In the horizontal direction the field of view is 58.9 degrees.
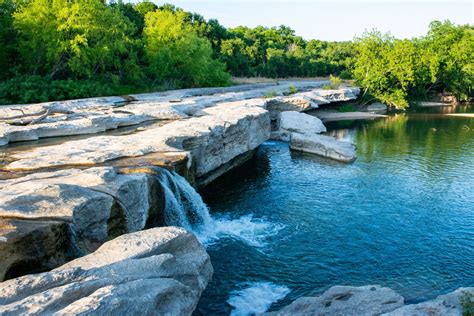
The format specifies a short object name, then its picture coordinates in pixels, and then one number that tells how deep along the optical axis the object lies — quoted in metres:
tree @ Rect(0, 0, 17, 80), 28.91
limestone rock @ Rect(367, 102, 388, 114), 50.53
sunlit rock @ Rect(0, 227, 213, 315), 5.34
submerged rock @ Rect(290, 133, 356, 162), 24.59
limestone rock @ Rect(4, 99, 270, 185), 13.23
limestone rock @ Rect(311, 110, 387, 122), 42.76
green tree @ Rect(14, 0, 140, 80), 27.91
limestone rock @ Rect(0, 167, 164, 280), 7.74
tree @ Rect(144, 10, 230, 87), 37.22
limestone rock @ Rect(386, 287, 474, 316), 7.99
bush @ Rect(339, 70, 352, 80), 67.95
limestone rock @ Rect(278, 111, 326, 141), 31.18
